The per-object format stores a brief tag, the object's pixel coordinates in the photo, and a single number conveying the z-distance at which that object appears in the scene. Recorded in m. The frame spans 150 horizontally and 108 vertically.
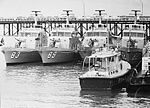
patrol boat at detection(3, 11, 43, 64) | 68.12
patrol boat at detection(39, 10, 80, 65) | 67.88
